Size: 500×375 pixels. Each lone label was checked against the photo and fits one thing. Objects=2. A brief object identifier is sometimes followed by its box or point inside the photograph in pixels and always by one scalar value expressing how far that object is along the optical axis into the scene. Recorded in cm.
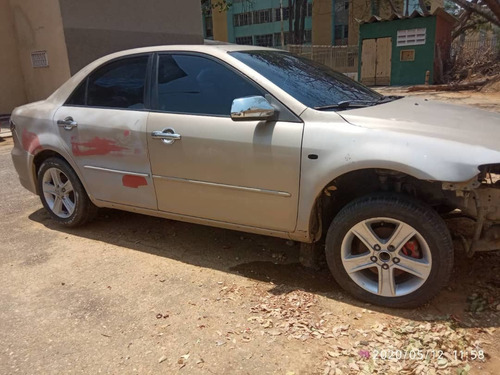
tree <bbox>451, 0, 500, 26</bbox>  1619
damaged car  267
